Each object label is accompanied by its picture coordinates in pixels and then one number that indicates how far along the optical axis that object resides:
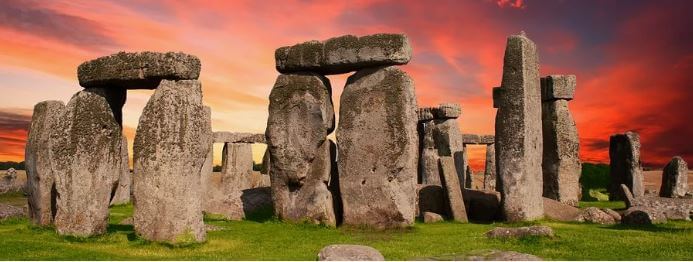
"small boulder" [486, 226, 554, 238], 14.30
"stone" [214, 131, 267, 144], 32.47
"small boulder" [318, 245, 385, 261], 10.19
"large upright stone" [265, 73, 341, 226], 19.02
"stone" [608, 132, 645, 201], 28.67
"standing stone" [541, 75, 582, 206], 24.98
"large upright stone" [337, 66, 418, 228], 17.56
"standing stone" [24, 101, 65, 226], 17.16
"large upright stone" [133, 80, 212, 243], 12.98
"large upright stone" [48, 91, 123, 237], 14.30
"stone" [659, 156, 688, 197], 28.20
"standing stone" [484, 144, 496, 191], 35.03
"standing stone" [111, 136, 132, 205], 26.69
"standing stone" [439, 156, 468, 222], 19.70
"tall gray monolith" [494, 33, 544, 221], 19.23
